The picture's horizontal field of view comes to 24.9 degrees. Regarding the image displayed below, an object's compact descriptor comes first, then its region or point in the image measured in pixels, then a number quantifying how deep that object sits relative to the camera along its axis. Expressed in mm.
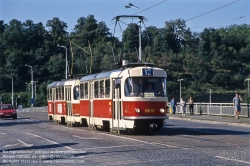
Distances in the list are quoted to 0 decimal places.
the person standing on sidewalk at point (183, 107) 47753
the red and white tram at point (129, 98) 23531
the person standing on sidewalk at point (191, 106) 47784
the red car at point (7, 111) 52719
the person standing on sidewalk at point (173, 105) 48653
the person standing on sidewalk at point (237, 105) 37062
